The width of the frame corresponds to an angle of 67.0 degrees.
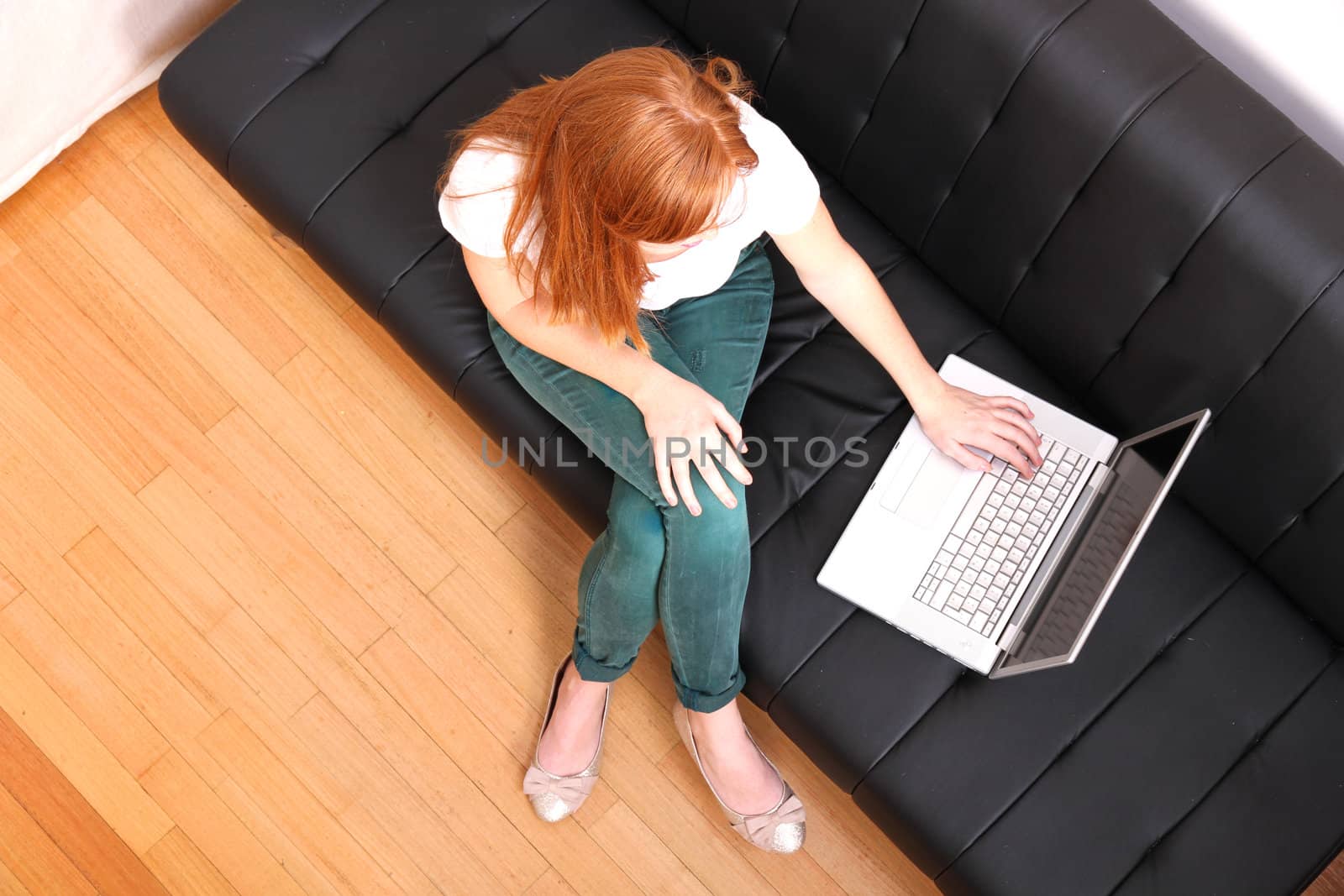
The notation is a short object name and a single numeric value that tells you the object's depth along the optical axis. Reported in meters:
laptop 1.28
